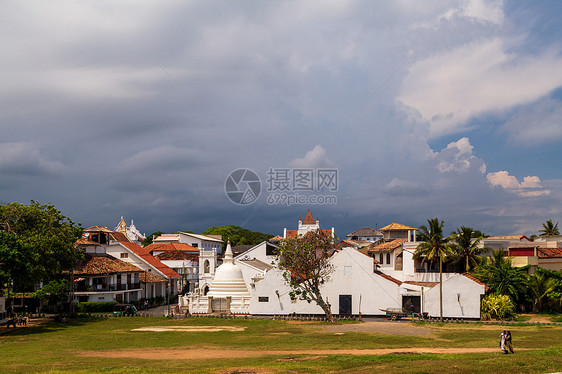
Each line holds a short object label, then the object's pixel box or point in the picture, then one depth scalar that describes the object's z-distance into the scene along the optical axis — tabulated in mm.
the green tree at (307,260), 55312
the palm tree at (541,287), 61406
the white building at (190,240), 151125
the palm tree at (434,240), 58594
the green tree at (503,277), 60969
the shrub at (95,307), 66312
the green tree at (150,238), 167575
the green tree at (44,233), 56125
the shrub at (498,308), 56531
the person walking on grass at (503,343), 30186
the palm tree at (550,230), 97938
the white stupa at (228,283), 66375
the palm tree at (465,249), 67725
